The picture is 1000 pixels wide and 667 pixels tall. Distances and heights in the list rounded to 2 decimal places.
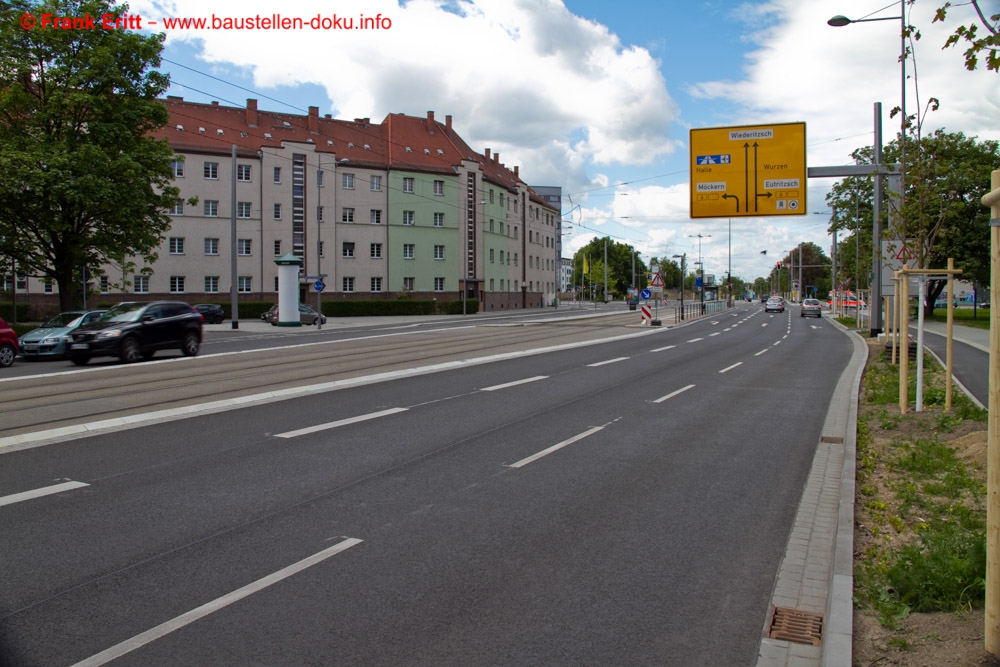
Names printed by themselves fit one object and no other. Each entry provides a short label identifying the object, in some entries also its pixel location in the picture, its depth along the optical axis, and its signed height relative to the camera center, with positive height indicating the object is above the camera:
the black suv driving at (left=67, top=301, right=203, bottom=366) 18.75 -0.60
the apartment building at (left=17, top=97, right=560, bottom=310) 57.66 +8.66
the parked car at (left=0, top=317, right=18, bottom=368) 18.98 -0.91
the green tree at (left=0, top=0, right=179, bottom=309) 26.83 +6.46
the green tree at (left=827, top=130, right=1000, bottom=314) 13.10 +2.08
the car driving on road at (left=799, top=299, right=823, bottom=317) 62.16 +0.04
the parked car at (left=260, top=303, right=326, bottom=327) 47.93 -0.43
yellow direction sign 19.62 +3.74
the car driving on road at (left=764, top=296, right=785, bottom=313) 76.94 +0.46
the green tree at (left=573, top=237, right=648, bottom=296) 159.38 +9.63
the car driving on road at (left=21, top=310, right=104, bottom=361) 20.31 -0.81
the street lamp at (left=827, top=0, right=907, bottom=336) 13.53 +2.42
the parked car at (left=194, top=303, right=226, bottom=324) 47.80 -0.17
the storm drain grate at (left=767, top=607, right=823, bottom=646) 3.85 -1.70
